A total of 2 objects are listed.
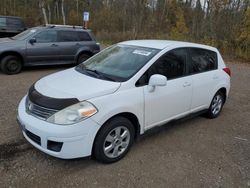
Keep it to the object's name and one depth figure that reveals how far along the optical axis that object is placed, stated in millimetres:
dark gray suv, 8133
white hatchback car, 2949
